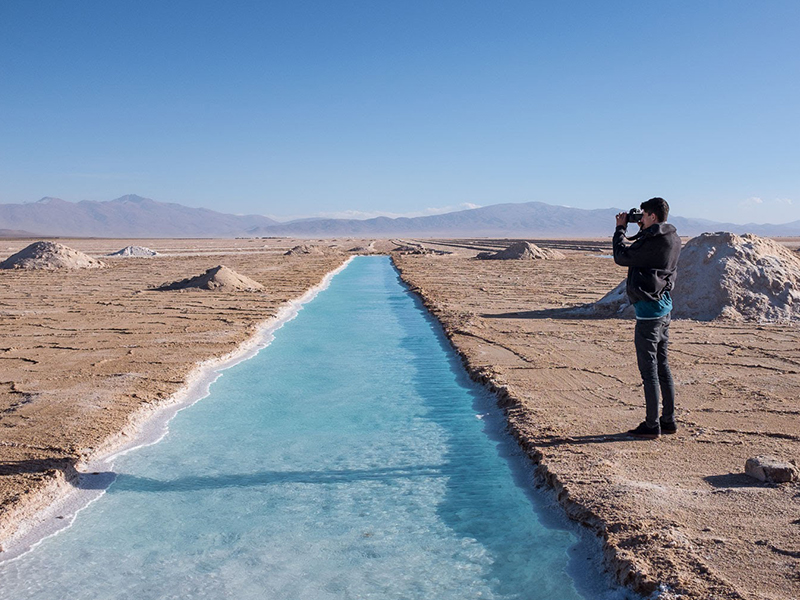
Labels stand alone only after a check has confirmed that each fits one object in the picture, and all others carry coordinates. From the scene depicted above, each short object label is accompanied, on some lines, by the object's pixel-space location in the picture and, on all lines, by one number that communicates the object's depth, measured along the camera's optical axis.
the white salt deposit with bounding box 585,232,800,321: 10.33
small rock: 3.91
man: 4.41
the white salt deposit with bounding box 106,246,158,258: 40.84
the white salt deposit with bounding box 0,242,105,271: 25.66
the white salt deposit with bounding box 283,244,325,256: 41.78
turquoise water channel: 3.16
